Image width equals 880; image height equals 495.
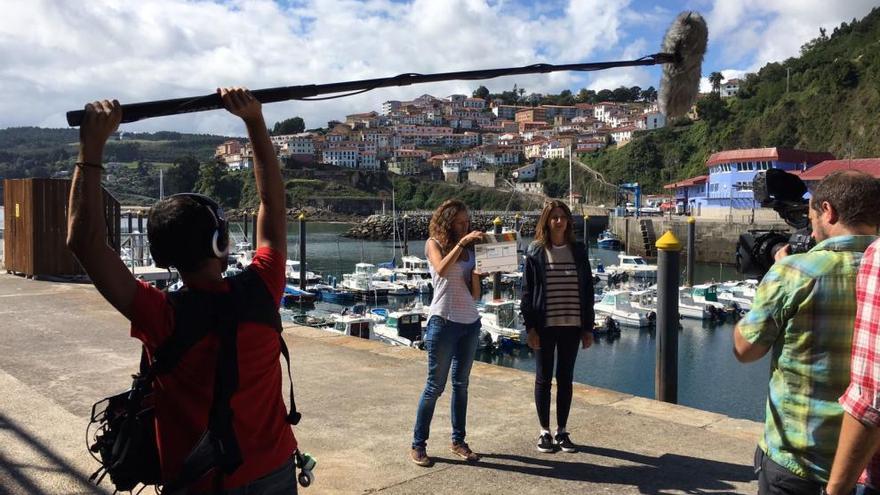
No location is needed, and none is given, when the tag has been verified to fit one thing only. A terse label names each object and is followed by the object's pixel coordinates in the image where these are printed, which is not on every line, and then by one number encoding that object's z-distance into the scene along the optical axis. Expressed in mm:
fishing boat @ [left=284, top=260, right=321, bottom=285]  40884
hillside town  143250
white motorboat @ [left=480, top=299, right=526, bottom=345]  26062
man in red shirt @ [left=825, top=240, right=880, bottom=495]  1744
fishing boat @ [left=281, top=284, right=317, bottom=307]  35156
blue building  57344
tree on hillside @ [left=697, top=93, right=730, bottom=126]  102875
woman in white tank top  4293
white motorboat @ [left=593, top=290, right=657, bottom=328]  30039
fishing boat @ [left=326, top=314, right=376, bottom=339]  23514
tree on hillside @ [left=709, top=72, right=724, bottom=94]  133888
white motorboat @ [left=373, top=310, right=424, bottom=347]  25469
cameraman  2195
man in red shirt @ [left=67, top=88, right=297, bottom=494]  1828
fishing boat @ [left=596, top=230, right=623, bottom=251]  65938
